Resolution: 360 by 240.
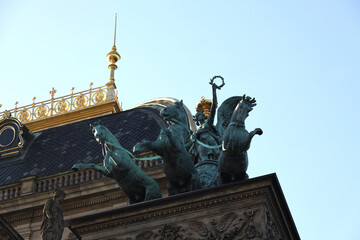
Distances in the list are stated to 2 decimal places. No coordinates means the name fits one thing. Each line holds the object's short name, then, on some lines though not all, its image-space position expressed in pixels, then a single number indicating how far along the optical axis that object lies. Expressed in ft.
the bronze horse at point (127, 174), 55.47
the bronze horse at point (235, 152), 53.72
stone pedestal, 50.62
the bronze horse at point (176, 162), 54.54
